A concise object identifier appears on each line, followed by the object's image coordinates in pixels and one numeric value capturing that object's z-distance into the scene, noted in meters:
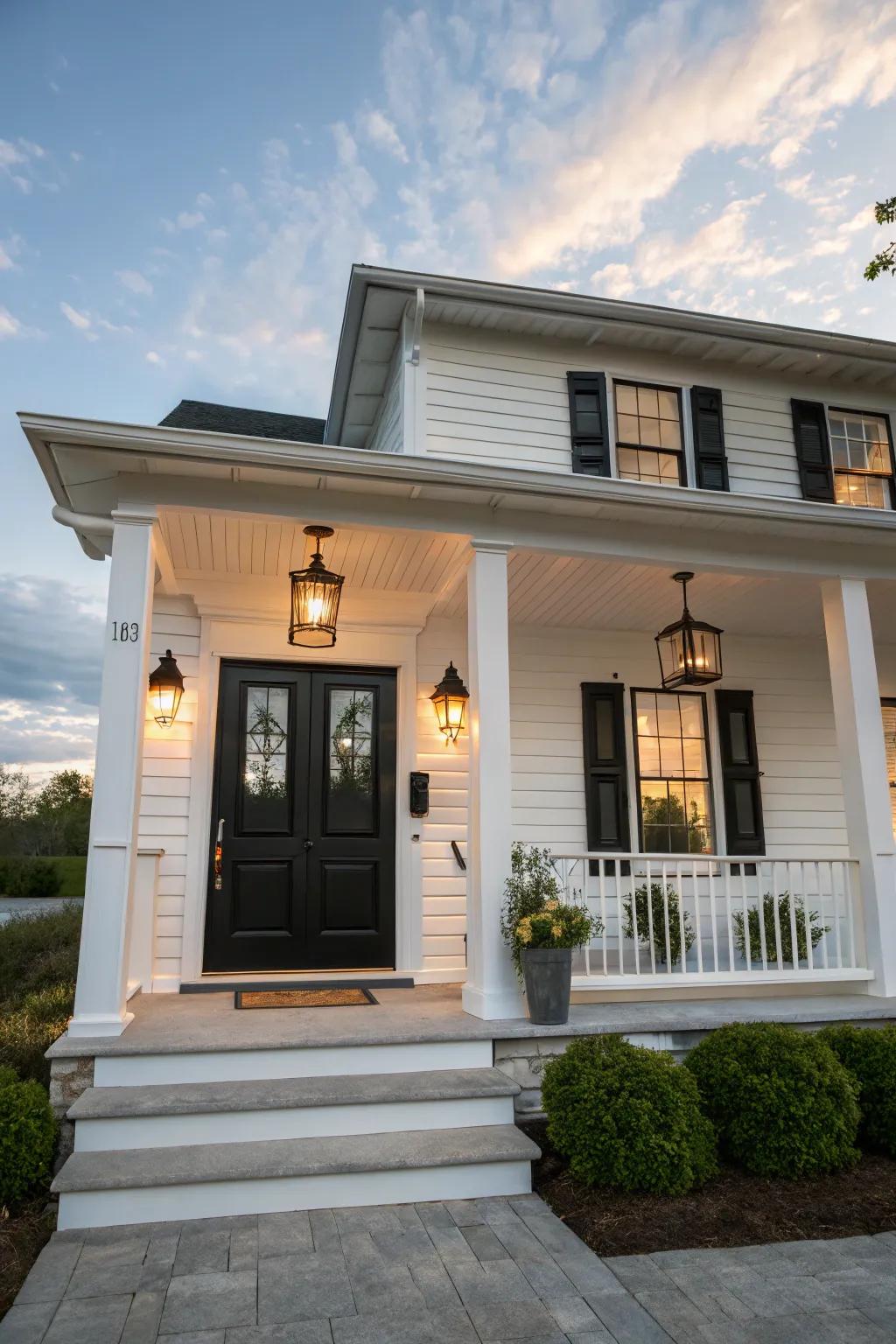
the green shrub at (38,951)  6.05
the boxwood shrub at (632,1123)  3.17
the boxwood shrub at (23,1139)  3.05
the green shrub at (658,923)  5.59
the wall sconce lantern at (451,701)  5.95
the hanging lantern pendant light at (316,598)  4.54
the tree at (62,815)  19.02
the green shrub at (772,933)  5.82
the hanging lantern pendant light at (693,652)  5.60
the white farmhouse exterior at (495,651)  4.35
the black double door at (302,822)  5.59
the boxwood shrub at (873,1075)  3.64
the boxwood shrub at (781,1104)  3.39
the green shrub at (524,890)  4.19
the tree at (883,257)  5.76
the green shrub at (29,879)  12.88
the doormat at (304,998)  4.74
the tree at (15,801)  19.59
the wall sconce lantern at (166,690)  5.45
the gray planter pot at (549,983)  4.02
